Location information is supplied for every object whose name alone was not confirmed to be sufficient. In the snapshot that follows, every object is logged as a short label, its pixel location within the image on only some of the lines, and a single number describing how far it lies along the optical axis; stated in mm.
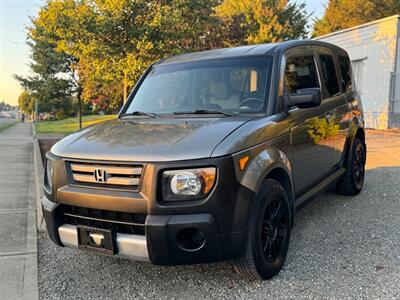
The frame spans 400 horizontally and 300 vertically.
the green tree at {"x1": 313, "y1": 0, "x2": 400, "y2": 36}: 29453
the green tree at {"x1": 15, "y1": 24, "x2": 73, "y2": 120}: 29188
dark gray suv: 2648
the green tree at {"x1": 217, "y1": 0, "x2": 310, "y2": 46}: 25469
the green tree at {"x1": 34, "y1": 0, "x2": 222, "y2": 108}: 9953
